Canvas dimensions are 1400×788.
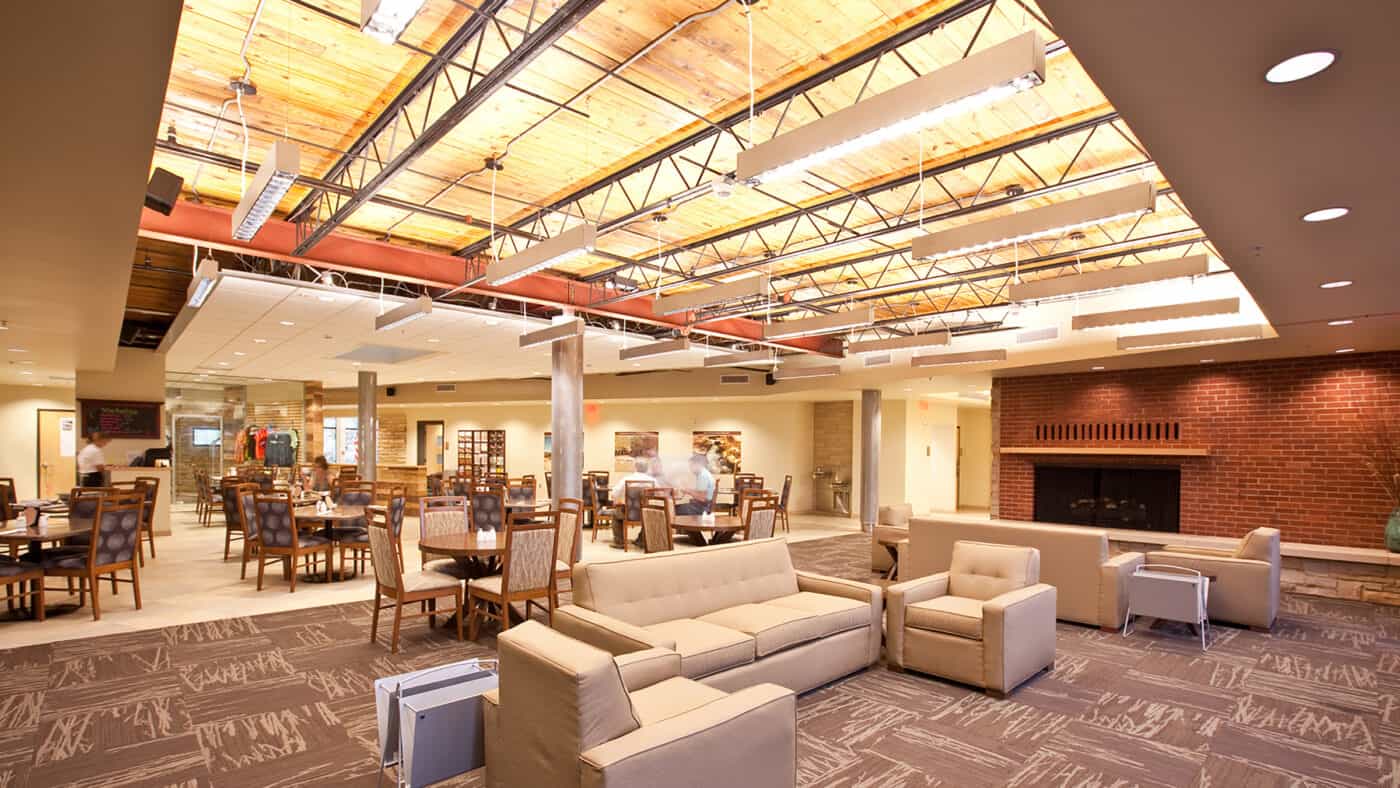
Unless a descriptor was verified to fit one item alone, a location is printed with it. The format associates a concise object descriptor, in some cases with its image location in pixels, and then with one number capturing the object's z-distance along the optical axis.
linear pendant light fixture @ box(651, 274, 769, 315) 6.95
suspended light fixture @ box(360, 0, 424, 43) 2.52
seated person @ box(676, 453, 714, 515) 9.95
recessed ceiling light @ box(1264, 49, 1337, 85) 2.29
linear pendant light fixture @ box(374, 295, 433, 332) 7.15
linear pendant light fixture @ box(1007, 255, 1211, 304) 5.65
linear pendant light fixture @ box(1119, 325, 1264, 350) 7.25
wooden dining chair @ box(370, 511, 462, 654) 5.18
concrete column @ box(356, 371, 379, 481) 15.26
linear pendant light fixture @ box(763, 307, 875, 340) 7.67
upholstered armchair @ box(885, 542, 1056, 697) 4.41
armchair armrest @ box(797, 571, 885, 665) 4.88
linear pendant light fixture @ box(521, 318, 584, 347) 7.88
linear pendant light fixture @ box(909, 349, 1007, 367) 9.74
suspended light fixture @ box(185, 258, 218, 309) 5.99
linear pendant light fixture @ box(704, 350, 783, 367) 10.49
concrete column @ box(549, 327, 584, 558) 9.55
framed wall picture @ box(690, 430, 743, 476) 17.55
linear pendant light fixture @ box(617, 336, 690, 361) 9.44
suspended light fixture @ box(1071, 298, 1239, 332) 6.78
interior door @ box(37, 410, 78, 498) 15.84
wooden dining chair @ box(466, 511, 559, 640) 5.15
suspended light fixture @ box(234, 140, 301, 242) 3.88
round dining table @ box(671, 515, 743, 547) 8.06
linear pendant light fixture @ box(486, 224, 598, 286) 5.14
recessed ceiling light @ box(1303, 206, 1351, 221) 3.70
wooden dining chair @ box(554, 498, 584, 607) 5.66
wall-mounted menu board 12.30
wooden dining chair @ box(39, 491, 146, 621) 6.11
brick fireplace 8.80
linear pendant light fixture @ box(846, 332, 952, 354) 8.95
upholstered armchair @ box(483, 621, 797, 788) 2.33
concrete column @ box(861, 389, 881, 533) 14.06
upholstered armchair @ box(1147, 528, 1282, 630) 6.09
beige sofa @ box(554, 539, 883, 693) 3.76
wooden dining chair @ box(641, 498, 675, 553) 8.00
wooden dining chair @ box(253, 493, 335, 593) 7.17
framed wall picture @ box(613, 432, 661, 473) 18.52
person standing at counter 10.30
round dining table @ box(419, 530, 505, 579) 5.41
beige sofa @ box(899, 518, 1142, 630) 6.00
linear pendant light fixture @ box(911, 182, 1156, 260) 4.32
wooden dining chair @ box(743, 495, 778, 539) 7.57
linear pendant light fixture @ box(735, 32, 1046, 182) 2.72
